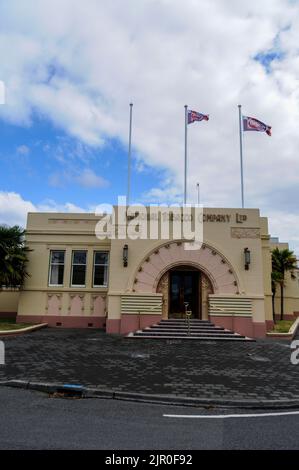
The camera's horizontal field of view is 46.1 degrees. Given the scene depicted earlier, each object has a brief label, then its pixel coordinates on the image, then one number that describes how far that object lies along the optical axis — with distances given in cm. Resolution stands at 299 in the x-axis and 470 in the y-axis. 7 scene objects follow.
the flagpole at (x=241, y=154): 2129
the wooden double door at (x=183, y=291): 1784
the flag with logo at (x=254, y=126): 2038
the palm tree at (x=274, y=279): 2497
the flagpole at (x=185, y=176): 2064
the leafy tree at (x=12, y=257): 1753
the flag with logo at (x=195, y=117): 2120
